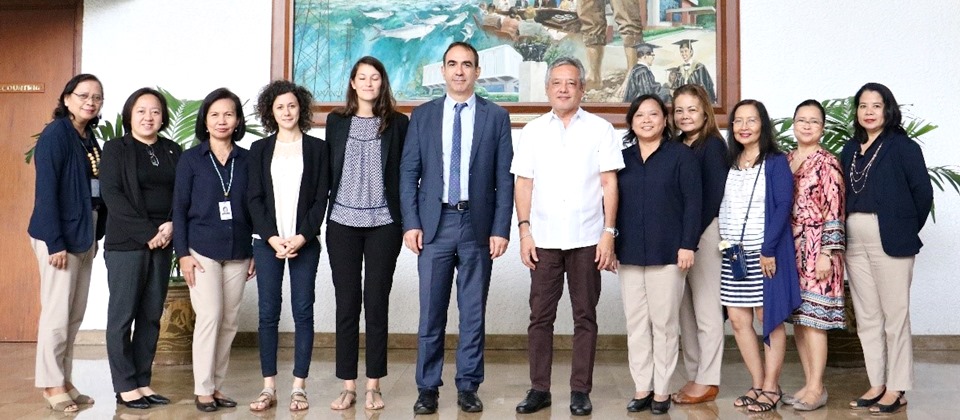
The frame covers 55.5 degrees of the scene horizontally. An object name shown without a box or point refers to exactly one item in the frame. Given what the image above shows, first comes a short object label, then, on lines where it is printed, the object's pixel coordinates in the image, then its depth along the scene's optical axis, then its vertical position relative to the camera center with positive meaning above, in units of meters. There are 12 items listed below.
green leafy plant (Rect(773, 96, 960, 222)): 5.08 +0.54
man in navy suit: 3.82 +0.07
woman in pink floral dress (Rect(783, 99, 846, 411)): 3.84 -0.07
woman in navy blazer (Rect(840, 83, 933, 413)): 3.81 -0.03
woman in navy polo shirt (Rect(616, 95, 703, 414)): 3.81 -0.06
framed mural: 5.81 +1.14
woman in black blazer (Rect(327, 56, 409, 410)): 3.82 +0.04
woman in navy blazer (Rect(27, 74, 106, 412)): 3.83 -0.03
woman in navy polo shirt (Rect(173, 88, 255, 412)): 3.81 -0.06
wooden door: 5.98 +0.75
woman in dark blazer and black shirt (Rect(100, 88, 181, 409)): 3.87 -0.07
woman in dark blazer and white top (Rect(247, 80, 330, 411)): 3.83 +0.03
